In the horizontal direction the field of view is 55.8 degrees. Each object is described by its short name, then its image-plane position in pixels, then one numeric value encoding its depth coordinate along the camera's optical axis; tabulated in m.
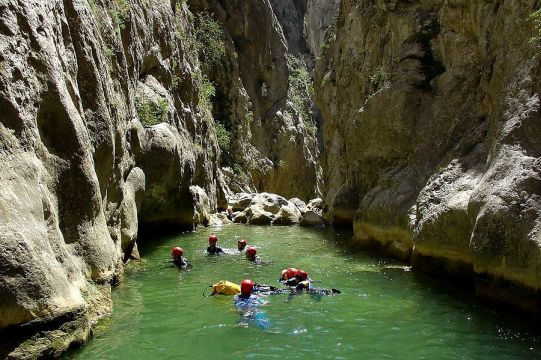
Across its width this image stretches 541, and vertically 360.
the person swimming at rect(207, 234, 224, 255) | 15.92
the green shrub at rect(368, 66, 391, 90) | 20.37
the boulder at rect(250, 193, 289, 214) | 28.62
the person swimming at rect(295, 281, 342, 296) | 10.79
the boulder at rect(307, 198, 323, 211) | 36.97
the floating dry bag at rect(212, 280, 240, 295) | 10.56
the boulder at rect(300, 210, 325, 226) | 27.39
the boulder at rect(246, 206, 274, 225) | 27.58
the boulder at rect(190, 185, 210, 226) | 23.51
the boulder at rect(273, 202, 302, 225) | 28.03
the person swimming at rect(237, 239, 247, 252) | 16.20
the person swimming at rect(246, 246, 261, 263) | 14.89
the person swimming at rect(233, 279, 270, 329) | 8.85
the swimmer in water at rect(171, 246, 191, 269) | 13.80
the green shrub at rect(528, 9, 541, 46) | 9.70
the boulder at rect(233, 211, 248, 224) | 28.27
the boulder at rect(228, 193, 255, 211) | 31.94
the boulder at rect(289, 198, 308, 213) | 33.03
